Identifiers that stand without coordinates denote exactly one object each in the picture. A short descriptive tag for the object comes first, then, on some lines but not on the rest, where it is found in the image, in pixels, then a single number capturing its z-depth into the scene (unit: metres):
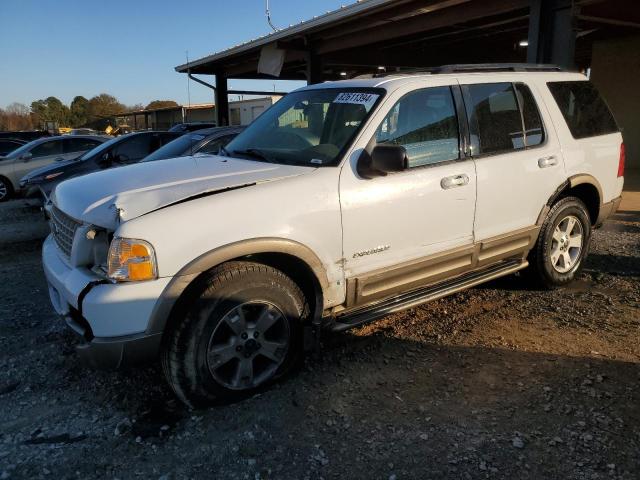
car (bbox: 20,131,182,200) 9.27
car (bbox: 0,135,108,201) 12.58
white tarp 13.38
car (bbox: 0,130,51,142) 20.24
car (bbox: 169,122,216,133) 16.54
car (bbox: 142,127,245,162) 7.82
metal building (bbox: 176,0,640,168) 7.79
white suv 2.77
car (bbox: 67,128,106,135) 35.56
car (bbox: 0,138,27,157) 16.86
